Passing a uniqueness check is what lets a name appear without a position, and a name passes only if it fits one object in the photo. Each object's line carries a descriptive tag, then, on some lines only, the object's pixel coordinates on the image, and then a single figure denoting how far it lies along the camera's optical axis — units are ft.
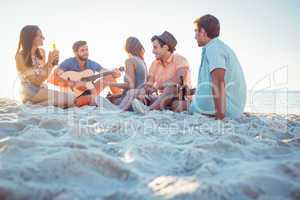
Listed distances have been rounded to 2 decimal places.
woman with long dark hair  14.37
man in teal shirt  10.19
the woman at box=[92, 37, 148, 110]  15.55
